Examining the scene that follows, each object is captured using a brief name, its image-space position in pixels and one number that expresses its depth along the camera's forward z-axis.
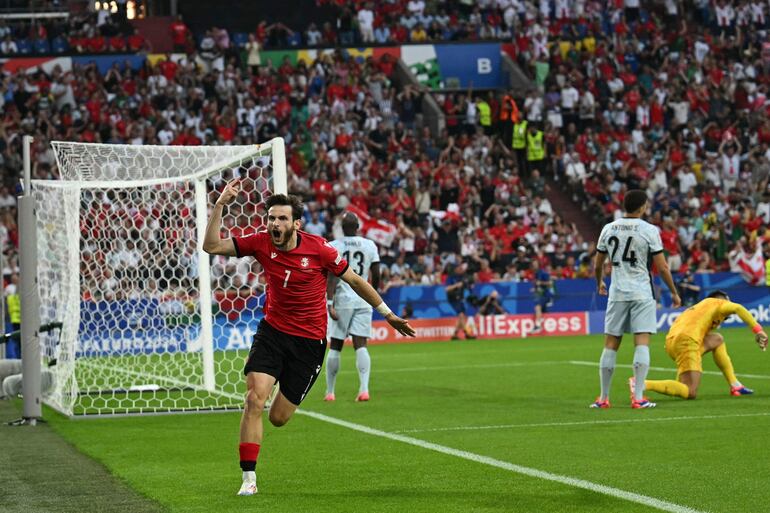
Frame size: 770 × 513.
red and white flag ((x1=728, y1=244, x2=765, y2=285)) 34.75
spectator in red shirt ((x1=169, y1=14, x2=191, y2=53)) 39.81
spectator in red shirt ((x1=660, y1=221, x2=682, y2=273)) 35.06
